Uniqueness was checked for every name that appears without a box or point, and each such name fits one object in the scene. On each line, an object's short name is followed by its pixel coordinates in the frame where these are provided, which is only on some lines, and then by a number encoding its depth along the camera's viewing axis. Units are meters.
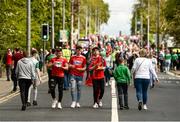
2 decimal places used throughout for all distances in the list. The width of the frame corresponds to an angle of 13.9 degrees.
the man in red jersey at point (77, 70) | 21.84
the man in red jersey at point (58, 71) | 21.89
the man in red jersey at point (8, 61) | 37.91
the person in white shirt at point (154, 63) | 31.95
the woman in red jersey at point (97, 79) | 21.97
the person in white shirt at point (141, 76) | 21.31
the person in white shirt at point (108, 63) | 33.44
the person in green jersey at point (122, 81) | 21.58
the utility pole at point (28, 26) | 33.72
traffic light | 48.96
